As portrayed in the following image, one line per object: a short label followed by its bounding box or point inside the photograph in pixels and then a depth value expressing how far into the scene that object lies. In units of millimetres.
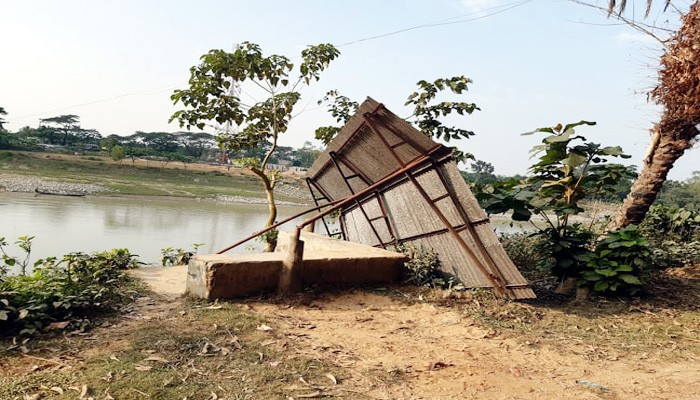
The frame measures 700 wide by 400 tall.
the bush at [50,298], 3580
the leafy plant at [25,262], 4523
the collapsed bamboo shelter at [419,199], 5098
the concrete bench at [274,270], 4703
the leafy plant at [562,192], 5598
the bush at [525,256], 7105
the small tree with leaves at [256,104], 8398
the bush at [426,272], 5582
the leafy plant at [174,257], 8398
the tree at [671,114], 5598
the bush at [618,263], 5223
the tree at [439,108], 8727
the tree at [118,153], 45312
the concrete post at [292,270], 4977
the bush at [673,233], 7184
